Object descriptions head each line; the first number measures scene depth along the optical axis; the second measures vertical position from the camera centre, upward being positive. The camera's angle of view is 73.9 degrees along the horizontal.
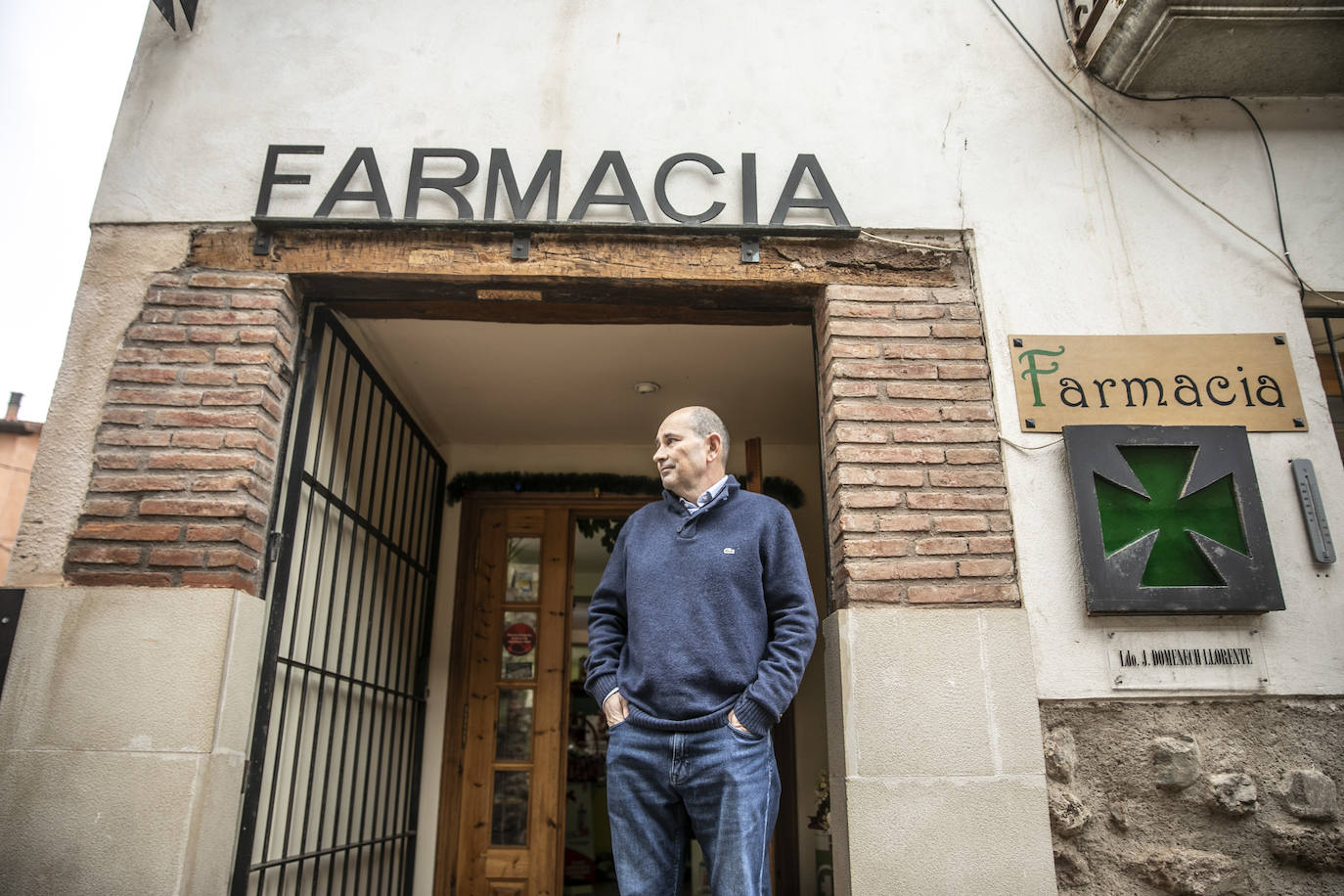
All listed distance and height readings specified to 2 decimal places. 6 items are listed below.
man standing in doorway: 2.38 +0.21
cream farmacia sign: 3.13 +1.24
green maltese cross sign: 2.88 +0.72
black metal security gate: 3.32 +0.44
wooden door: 4.94 +0.24
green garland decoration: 5.47 +1.56
